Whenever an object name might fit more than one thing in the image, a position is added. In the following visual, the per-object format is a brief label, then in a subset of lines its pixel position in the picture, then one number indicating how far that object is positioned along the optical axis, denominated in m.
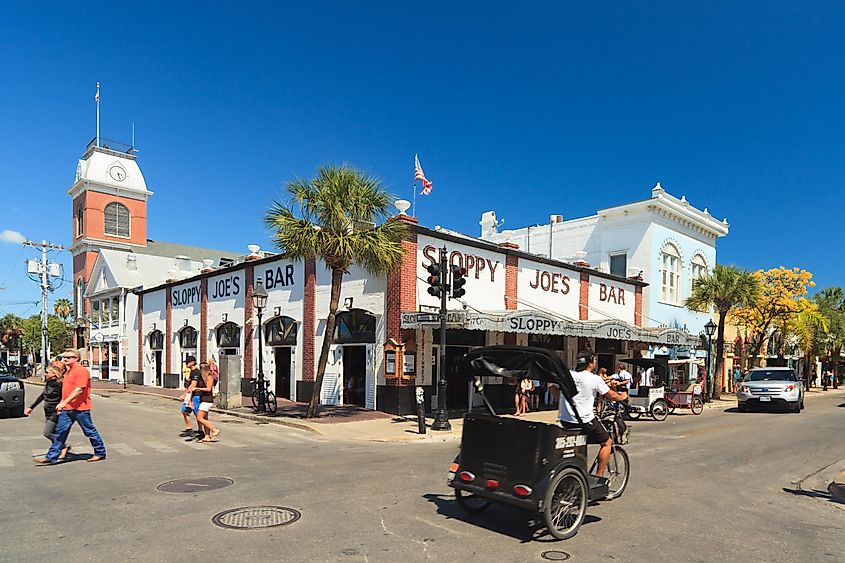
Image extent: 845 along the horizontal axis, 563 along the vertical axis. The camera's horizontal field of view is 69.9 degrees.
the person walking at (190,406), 13.16
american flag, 22.36
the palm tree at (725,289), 28.03
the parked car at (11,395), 16.28
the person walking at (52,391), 10.68
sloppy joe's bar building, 18.53
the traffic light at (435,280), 15.05
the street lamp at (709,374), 26.72
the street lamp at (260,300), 19.67
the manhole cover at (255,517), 6.47
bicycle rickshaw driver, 6.75
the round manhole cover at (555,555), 5.57
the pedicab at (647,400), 19.05
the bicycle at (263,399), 18.73
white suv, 22.55
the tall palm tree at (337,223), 16.50
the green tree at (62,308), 64.14
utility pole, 46.66
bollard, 14.70
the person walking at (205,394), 12.56
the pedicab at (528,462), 6.07
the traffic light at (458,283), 15.06
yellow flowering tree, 33.97
